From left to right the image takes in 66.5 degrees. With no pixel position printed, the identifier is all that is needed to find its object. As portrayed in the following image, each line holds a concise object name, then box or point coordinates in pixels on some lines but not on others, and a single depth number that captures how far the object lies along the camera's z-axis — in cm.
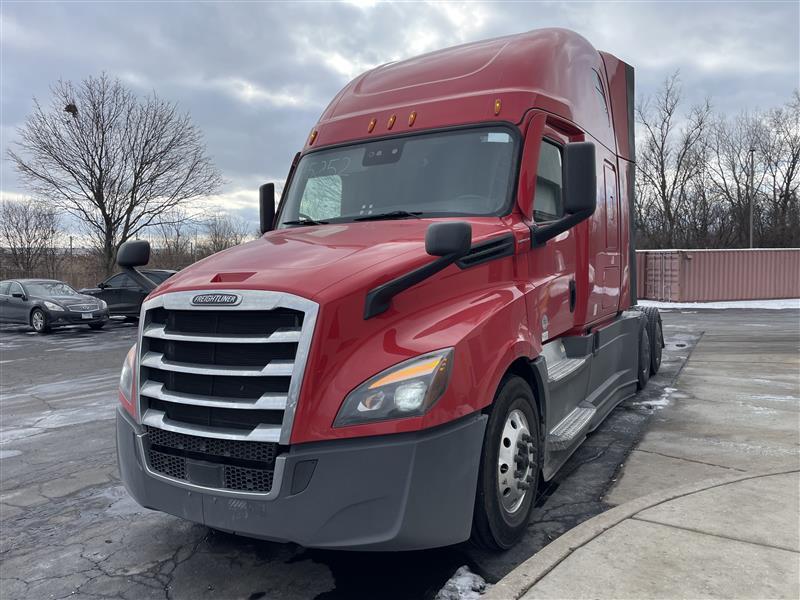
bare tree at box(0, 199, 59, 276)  3741
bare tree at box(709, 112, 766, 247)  4284
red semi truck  272
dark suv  1934
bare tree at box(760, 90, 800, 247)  4006
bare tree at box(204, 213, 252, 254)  4403
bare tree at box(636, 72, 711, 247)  4594
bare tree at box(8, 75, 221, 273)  2977
